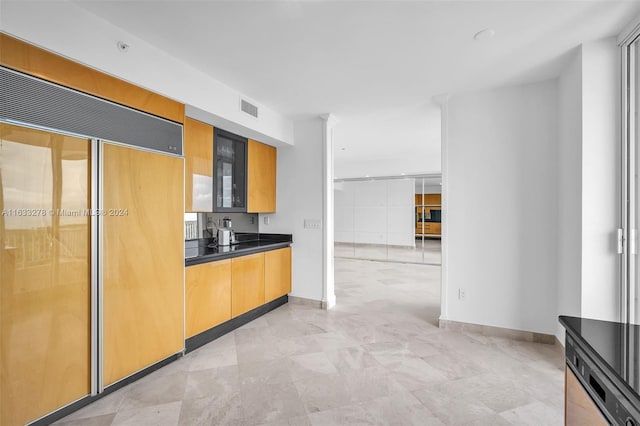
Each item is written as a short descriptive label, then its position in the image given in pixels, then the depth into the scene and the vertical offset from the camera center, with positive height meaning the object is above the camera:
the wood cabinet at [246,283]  3.41 -0.83
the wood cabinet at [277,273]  3.97 -0.82
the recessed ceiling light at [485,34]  2.23 +1.34
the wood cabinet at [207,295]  2.86 -0.82
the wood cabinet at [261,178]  4.07 +0.50
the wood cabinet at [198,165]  3.16 +0.51
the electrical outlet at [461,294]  3.41 -0.90
